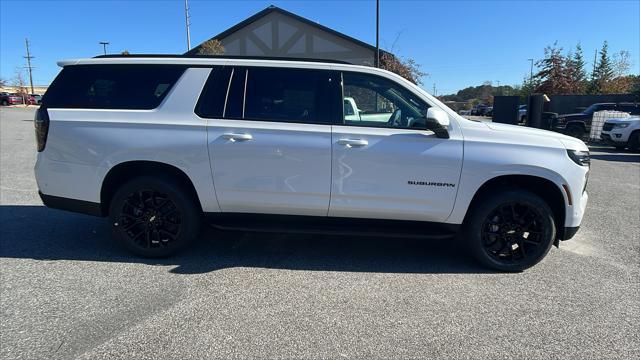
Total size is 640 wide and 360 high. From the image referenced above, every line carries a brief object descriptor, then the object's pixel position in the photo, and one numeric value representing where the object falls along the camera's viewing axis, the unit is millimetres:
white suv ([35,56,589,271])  4008
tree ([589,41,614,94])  39878
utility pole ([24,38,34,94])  80175
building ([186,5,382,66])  31997
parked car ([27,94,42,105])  58612
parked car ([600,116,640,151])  14711
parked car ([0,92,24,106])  51006
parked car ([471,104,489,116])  57500
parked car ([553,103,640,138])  20050
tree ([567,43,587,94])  37969
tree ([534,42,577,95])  37312
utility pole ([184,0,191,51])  37728
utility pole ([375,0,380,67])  21062
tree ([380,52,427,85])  24703
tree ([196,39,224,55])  30225
